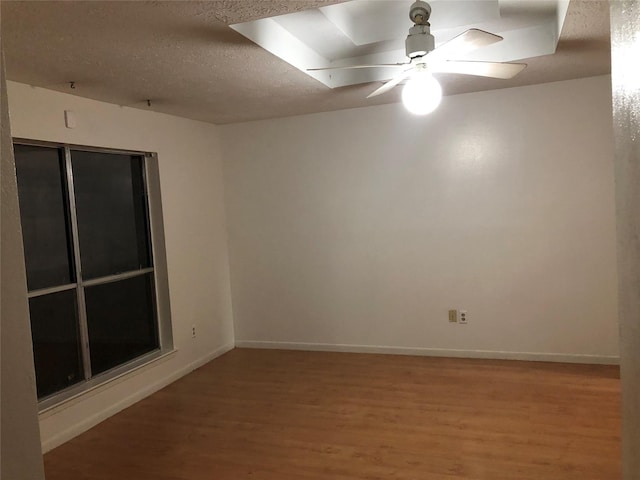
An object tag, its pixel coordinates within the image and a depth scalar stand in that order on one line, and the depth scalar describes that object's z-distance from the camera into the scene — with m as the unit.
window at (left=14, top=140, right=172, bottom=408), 3.43
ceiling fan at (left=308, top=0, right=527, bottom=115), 2.51
